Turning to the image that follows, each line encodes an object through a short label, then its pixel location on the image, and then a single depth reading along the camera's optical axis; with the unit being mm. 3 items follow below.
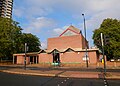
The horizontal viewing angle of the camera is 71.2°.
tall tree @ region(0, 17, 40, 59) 24621
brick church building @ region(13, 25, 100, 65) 20135
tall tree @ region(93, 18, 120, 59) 20017
